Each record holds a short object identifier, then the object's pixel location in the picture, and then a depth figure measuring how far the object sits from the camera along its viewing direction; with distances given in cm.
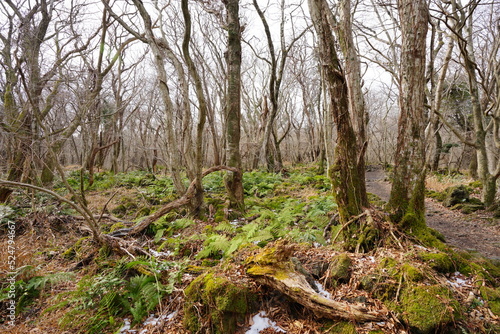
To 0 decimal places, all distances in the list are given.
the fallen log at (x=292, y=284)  213
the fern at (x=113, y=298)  262
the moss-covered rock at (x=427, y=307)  198
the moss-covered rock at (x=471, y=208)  686
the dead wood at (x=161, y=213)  451
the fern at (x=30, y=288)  311
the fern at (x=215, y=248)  351
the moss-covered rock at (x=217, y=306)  235
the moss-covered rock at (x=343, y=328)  204
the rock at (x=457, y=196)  753
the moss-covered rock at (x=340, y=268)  262
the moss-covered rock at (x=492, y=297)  216
